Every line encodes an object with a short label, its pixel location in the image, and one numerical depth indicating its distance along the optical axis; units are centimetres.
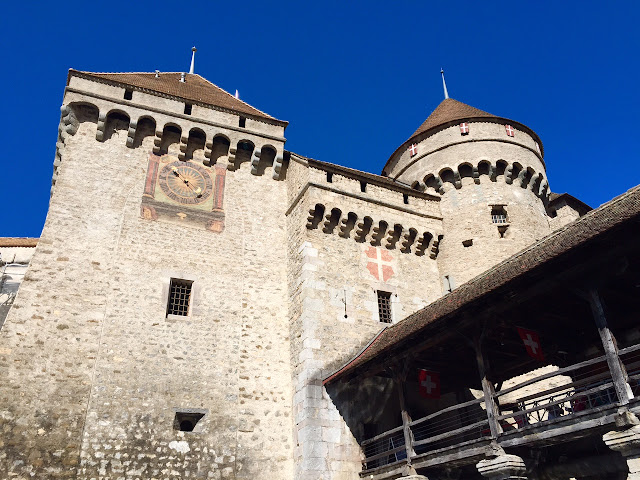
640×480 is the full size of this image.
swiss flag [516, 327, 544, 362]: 941
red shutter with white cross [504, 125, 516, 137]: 1850
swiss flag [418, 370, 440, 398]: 1137
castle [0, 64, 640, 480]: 934
